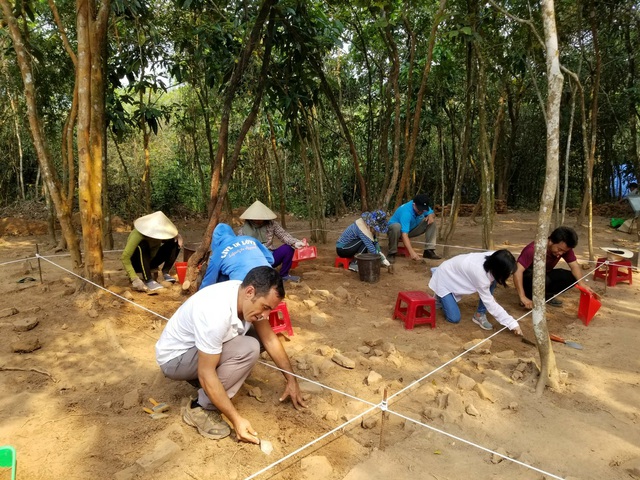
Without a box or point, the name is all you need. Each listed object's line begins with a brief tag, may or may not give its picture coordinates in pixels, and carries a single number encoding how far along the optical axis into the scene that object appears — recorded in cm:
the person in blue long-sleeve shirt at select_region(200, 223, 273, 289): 313
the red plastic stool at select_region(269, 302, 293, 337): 370
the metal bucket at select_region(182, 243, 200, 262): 563
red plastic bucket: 494
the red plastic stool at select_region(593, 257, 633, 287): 497
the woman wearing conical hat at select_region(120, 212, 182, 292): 446
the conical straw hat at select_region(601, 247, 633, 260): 513
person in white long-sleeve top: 361
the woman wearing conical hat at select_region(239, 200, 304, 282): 493
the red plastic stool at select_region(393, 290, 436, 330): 397
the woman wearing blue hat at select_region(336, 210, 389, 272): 540
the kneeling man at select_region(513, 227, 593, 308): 402
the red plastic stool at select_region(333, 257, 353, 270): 586
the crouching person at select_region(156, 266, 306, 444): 219
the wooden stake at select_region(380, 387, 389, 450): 223
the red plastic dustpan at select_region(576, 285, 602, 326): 407
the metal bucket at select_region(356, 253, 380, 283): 520
